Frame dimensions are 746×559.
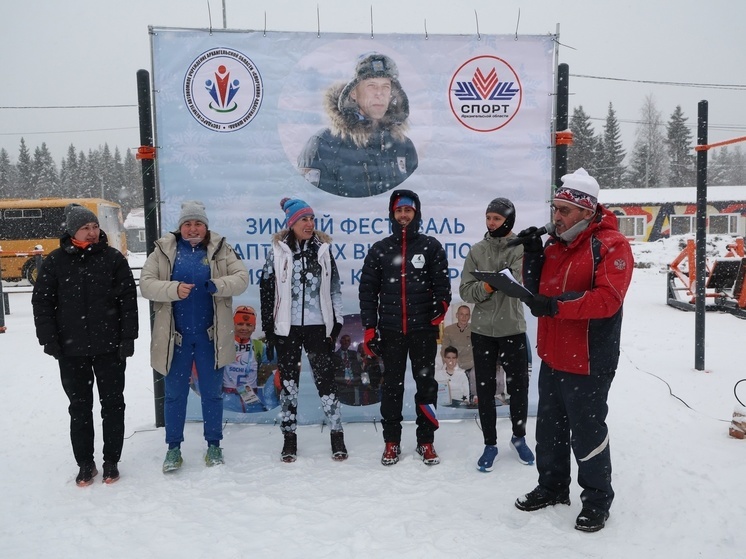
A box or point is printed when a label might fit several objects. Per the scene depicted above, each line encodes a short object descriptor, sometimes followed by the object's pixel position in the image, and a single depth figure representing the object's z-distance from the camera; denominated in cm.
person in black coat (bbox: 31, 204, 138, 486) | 338
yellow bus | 1862
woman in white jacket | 382
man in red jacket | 265
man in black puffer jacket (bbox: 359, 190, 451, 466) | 375
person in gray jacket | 367
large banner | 429
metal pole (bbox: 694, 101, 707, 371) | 543
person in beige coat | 366
